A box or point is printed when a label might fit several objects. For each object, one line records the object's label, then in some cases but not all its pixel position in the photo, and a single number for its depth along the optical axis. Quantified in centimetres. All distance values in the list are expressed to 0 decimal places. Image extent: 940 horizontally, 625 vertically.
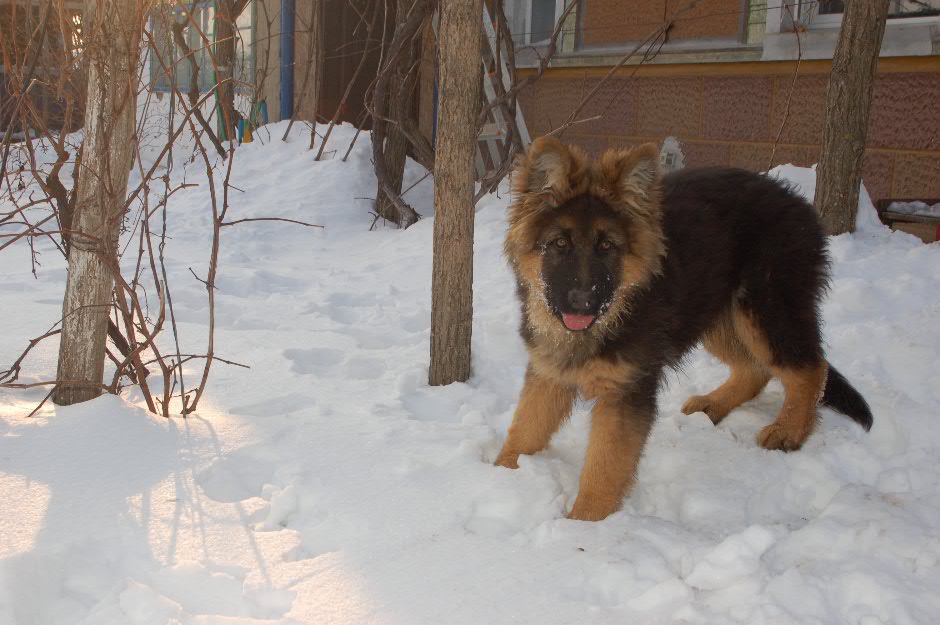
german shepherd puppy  328
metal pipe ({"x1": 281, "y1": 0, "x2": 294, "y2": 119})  1312
